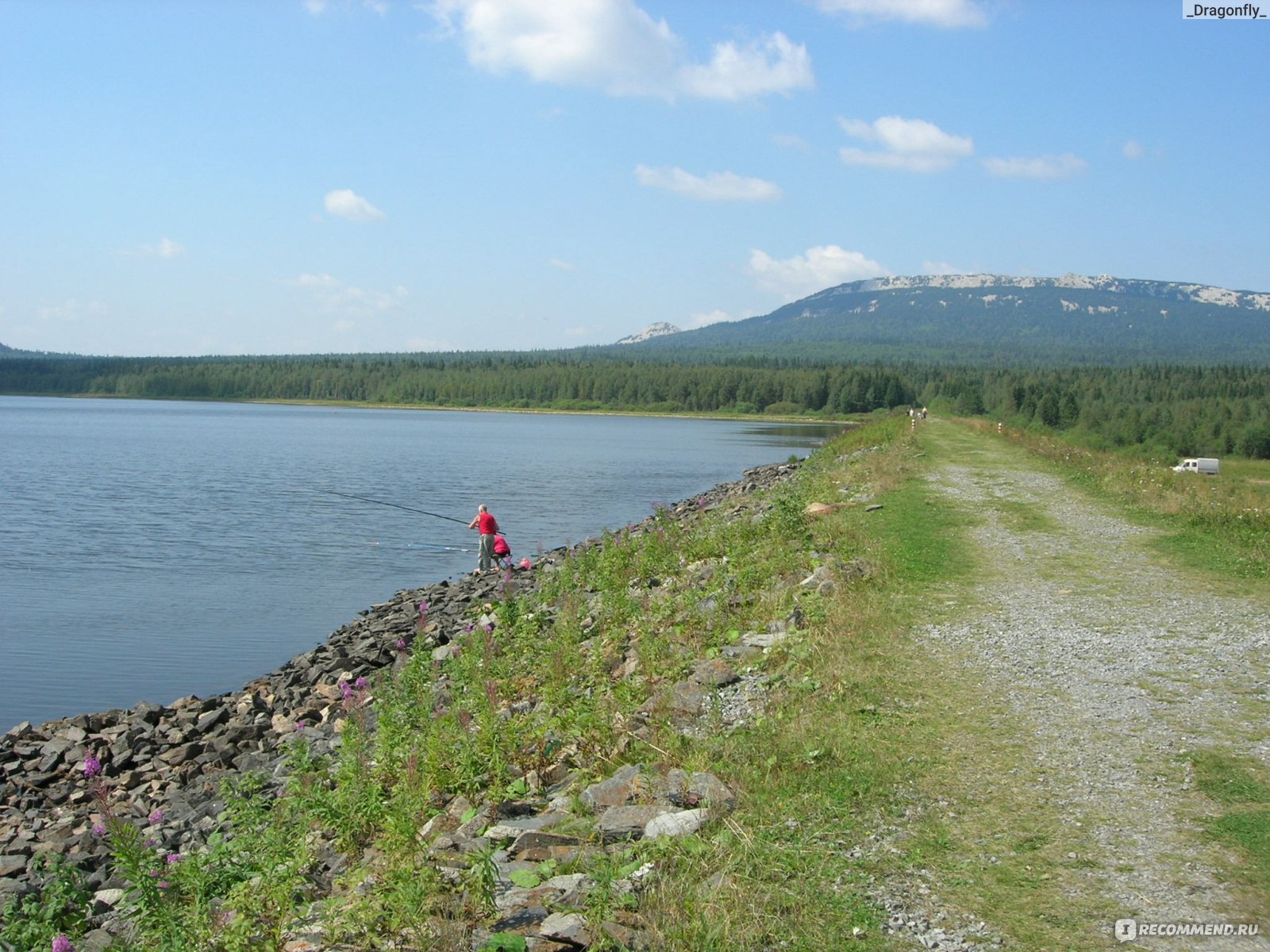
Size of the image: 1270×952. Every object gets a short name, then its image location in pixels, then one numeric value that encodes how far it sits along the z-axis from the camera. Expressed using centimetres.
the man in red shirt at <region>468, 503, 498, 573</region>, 2280
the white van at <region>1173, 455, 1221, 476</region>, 5619
